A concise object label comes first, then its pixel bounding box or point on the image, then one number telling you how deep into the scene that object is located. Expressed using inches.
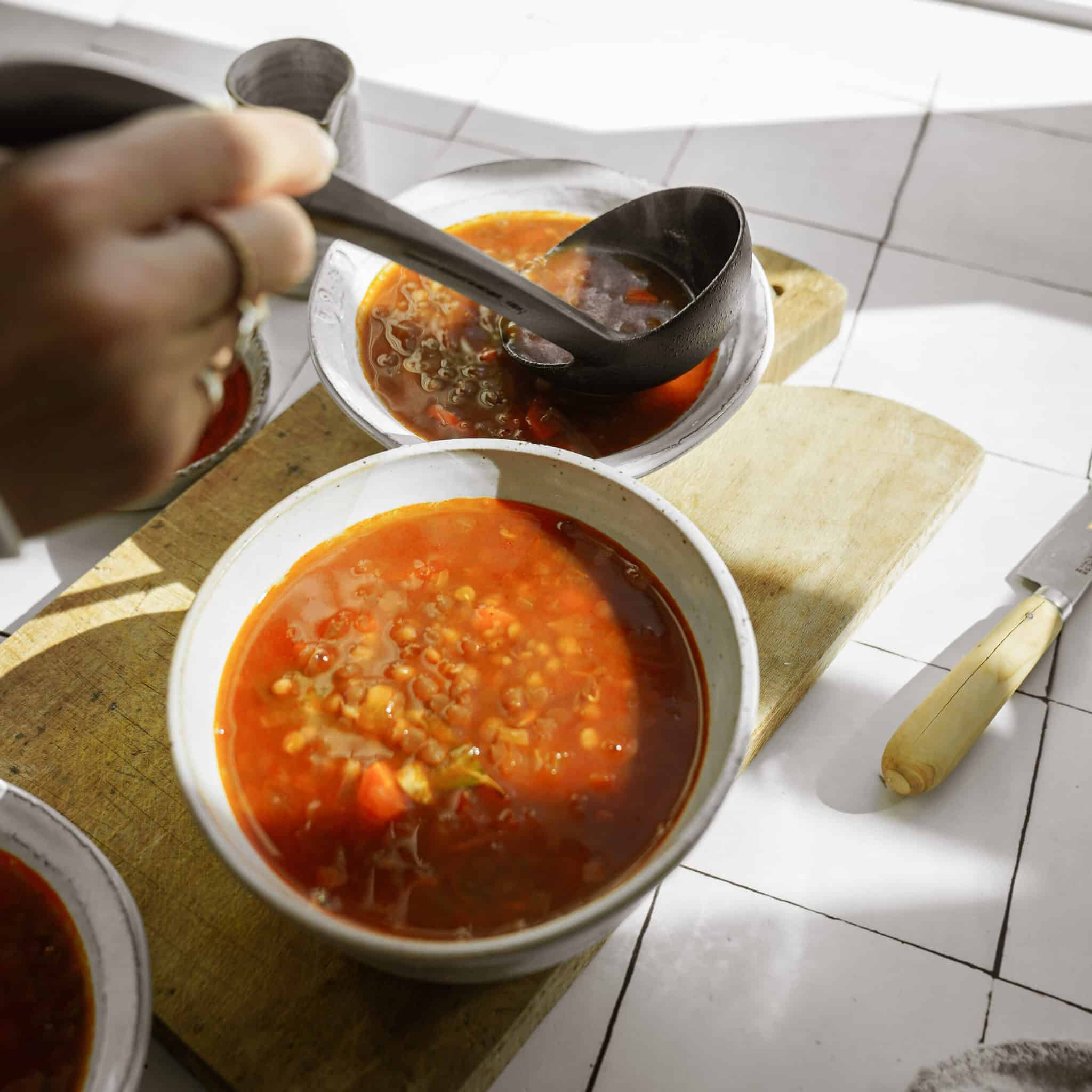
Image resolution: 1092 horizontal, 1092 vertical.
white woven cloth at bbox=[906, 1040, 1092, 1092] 23.0
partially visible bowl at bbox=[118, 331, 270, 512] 27.6
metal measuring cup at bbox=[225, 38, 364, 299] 31.0
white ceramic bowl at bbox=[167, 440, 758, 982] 20.3
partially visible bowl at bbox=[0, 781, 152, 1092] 20.7
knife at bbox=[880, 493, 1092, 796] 25.1
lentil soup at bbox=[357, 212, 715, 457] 26.3
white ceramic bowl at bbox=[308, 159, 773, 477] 25.6
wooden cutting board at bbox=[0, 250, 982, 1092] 22.3
